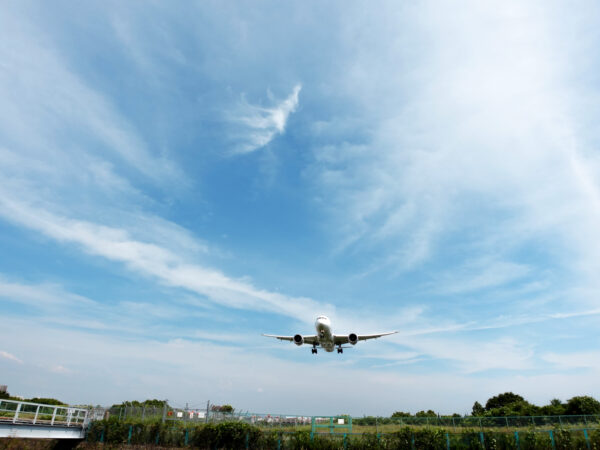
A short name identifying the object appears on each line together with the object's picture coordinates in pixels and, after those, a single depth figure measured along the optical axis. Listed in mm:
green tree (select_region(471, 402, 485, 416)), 75488
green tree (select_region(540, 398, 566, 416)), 58062
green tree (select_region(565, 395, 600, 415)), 54656
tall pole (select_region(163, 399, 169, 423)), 34562
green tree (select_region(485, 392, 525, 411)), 85062
